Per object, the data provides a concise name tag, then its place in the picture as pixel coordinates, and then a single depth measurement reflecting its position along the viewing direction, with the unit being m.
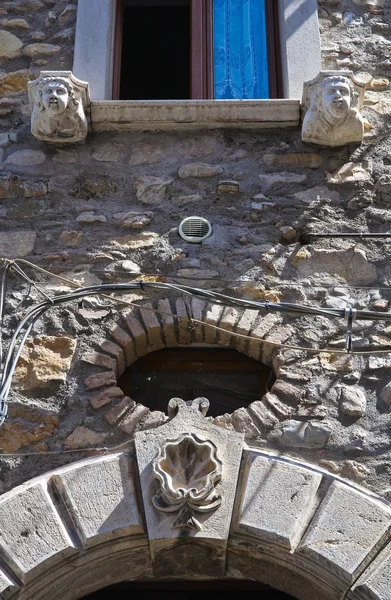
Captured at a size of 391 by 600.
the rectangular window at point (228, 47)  5.89
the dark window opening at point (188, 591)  4.86
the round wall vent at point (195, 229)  5.05
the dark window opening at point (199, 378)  4.77
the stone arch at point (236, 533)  3.96
